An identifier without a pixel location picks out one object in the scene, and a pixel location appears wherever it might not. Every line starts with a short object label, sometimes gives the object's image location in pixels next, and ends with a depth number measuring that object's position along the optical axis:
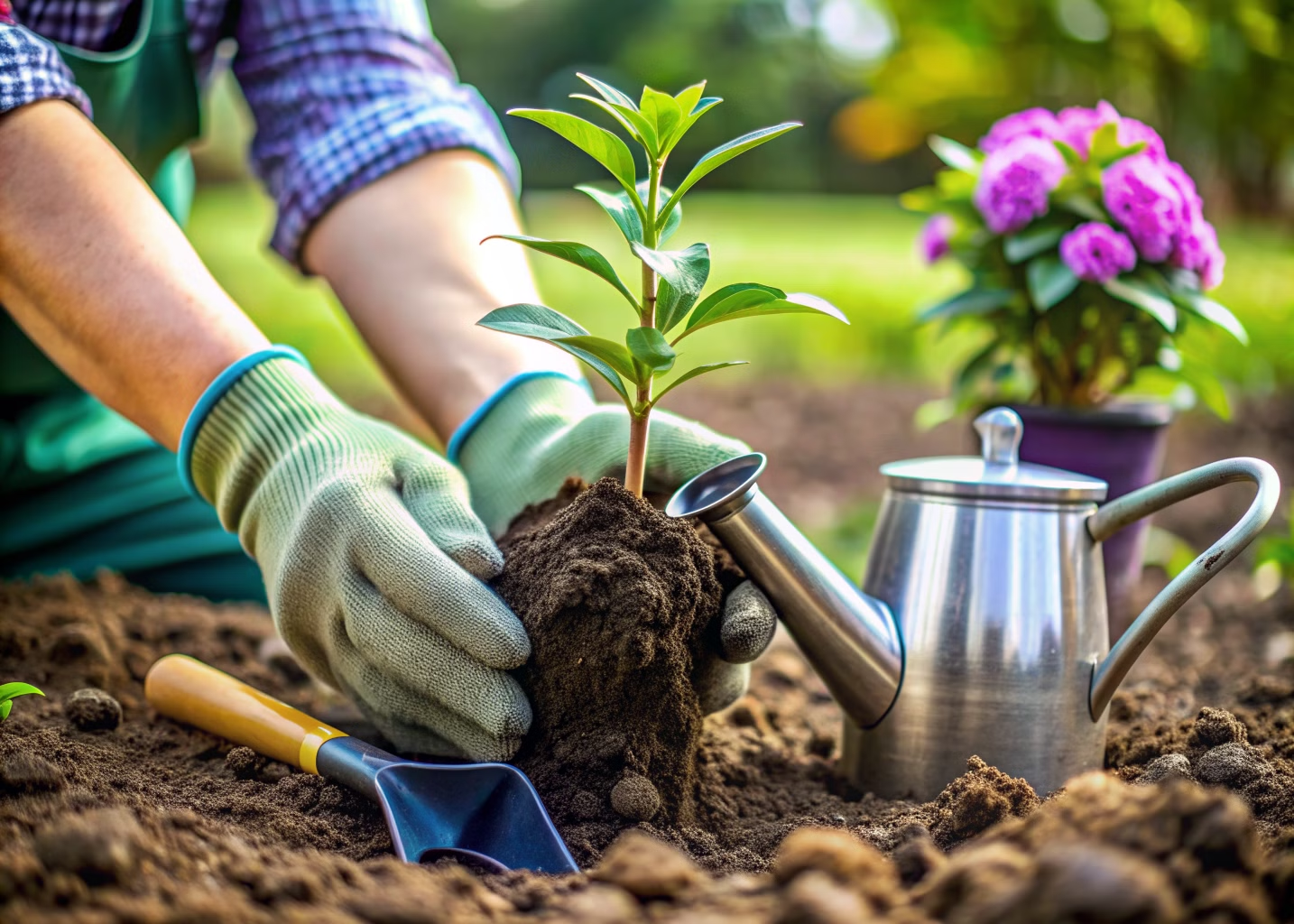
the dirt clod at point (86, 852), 0.84
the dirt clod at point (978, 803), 1.10
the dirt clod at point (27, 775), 1.06
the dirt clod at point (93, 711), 1.40
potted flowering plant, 1.90
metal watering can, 1.28
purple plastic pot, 1.85
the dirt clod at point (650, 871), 0.84
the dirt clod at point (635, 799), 1.15
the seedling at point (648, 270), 1.14
